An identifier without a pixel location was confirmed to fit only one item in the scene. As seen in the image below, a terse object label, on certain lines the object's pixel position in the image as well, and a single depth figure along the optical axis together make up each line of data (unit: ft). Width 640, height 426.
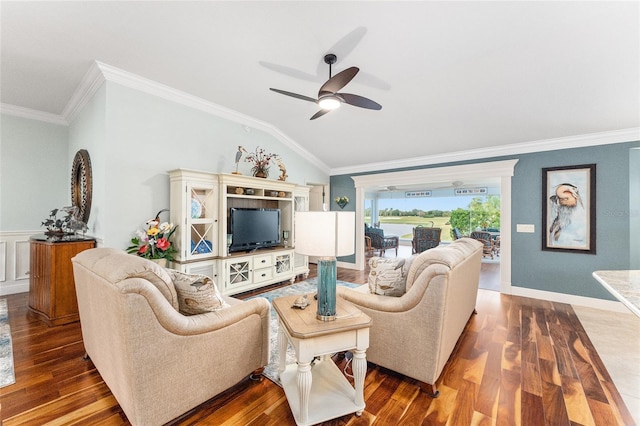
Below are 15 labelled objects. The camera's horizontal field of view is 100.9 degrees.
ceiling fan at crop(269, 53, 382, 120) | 7.12
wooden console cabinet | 9.50
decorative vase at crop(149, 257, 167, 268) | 10.33
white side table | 4.91
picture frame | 12.44
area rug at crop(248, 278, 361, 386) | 6.82
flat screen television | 13.25
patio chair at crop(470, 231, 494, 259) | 23.81
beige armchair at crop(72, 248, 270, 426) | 4.48
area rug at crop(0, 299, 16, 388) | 6.42
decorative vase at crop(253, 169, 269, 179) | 14.39
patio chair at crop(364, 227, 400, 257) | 26.12
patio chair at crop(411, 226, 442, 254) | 24.12
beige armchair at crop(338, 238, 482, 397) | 5.97
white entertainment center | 11.35
